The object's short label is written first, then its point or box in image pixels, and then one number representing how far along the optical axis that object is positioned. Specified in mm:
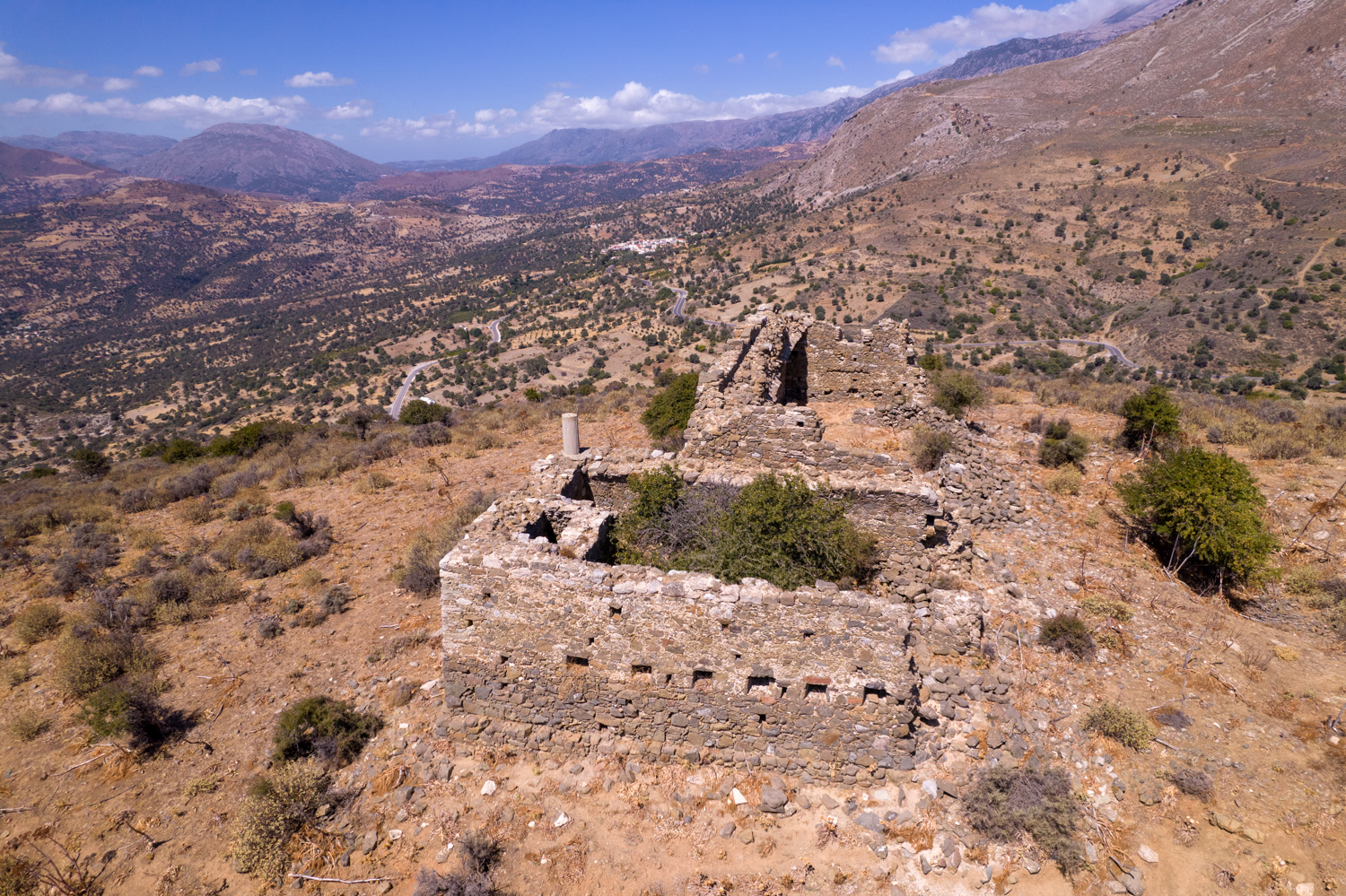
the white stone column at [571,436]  11641
